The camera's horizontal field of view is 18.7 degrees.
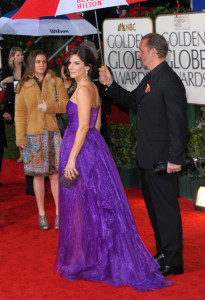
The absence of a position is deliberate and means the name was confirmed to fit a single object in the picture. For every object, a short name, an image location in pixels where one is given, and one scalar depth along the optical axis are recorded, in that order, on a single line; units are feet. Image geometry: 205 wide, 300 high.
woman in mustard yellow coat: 21.97
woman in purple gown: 16.62
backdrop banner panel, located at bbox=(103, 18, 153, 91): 27.20
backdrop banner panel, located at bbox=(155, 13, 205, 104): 23.88
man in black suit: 15.98
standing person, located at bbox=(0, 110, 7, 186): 29.25
